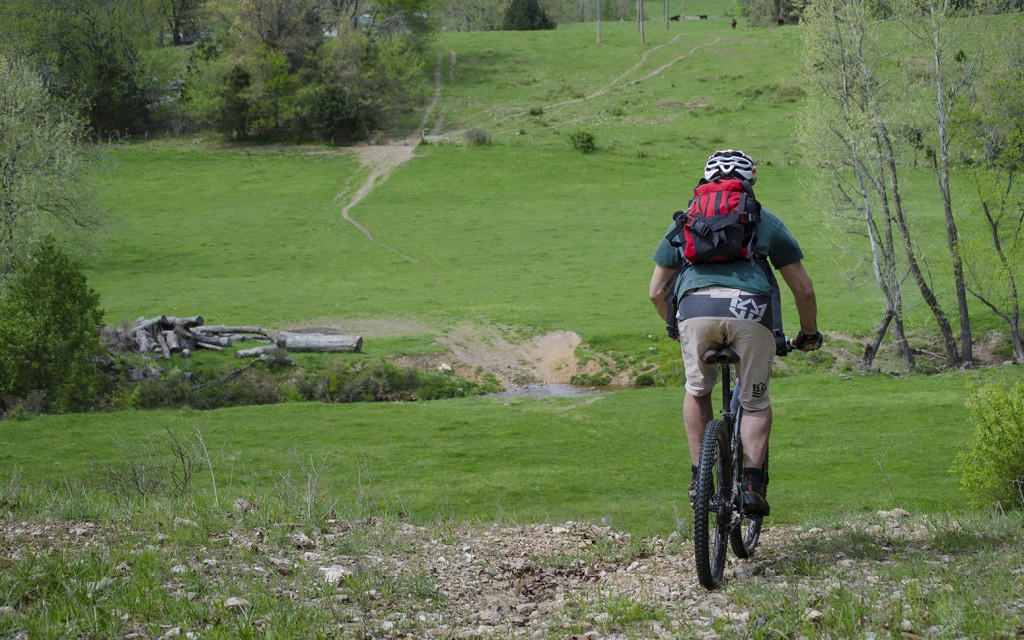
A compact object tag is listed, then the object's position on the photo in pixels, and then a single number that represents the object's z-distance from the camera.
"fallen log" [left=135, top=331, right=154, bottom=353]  27.42
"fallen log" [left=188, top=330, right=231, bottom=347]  28.88
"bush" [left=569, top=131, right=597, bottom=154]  61.09
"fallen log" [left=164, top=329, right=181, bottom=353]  27.91
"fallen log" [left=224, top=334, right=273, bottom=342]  29.72
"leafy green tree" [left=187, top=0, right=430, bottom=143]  65.75
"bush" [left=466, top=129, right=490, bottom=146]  63.91
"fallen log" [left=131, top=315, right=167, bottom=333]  28.31
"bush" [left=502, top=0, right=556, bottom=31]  113.50
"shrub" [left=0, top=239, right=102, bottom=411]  23.58
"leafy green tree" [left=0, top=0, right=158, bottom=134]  70.81
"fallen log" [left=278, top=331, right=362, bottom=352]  28.97
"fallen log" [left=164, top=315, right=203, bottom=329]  28.98
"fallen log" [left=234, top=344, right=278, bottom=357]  28.05
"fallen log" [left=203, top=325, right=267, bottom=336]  29.78
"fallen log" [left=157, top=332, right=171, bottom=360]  27.45
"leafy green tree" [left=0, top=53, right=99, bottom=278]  34.09
